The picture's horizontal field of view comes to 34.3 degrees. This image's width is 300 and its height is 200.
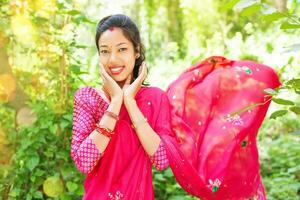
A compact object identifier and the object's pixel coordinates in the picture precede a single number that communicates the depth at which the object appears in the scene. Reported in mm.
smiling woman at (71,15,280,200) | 2139
